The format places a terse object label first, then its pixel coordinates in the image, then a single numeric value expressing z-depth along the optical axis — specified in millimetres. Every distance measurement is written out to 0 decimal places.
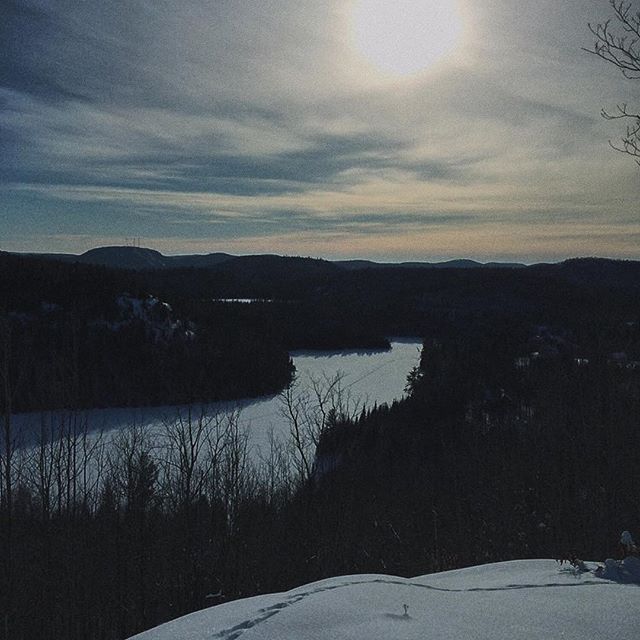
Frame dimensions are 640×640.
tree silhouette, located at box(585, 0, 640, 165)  6234
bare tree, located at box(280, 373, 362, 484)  26150
